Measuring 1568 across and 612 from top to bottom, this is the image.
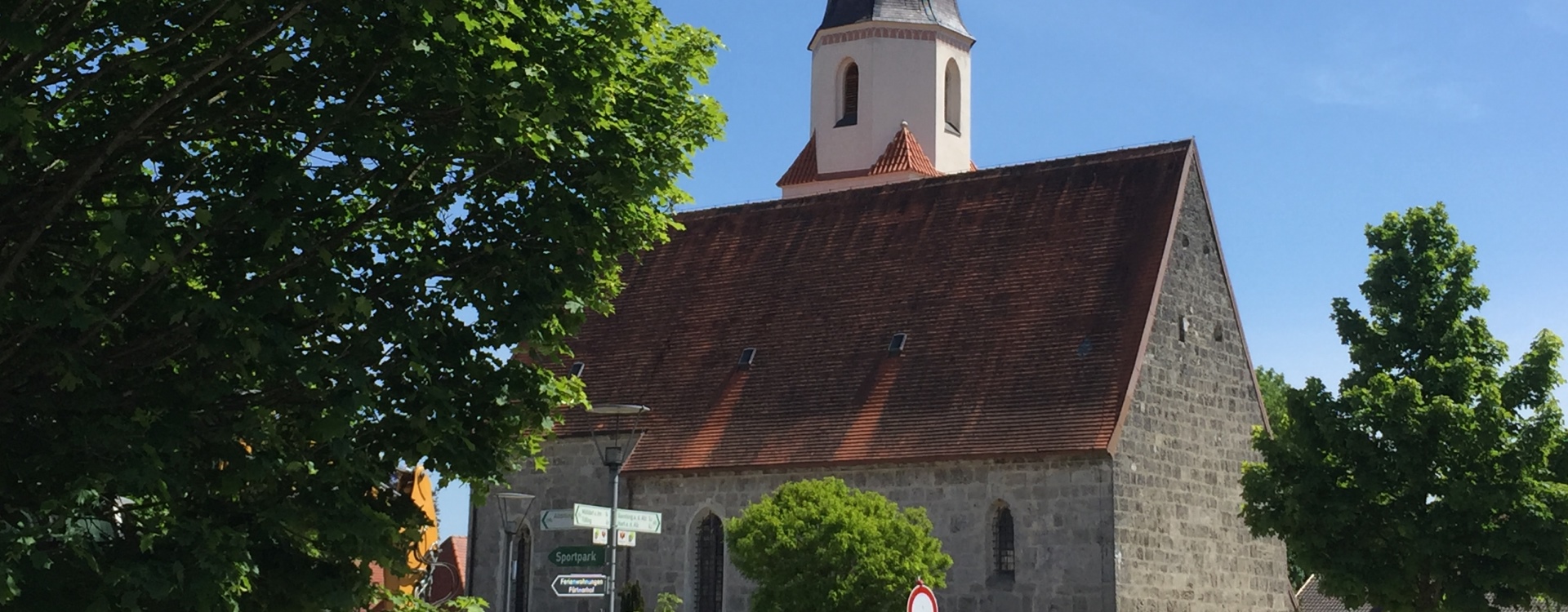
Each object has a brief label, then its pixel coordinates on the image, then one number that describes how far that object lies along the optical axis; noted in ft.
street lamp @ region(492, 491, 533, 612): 106.09
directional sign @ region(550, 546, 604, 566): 63.87
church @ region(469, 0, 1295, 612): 90.58
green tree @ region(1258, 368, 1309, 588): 178.42
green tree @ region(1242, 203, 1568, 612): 77.77
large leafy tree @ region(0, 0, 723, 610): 34.86
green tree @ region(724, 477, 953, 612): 75.72
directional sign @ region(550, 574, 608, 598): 64.59
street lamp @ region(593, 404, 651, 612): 67.51
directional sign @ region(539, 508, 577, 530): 65.98
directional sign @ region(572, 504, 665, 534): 66.49
